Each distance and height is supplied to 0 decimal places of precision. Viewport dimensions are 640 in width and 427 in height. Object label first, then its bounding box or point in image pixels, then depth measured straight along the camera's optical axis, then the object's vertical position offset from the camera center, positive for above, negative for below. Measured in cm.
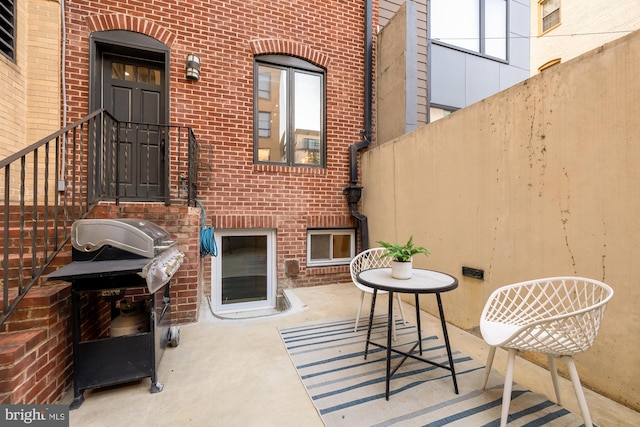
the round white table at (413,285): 180 -51
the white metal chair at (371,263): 313 -61
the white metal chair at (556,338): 139 -67
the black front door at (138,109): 354 +130
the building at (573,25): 656 +477
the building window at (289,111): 412 +153
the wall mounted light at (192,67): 358 +185
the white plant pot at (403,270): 206 -44
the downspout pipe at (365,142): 440 +113
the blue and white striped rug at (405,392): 160 -120
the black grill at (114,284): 173 -50
